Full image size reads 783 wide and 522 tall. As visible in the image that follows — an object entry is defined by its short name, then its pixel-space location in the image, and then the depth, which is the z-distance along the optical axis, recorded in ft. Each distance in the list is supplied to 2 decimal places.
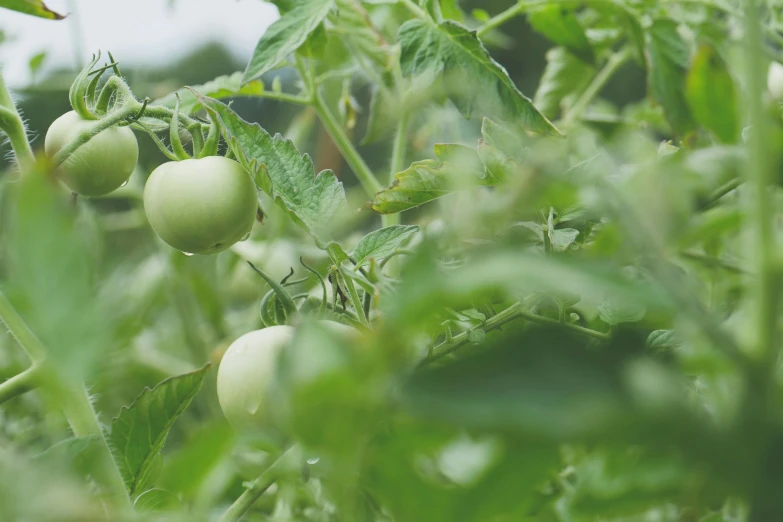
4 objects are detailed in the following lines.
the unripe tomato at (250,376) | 4.12
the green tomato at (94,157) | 4.24
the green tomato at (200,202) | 4.19
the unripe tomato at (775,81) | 4.94
